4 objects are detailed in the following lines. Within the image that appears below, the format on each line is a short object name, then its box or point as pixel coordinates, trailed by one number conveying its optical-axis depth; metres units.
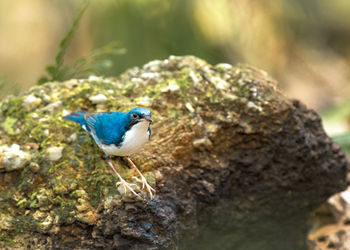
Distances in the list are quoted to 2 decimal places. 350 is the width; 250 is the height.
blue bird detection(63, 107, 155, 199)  6.43
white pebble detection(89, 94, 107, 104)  7.52
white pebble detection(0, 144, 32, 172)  6.49
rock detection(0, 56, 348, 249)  6.21
